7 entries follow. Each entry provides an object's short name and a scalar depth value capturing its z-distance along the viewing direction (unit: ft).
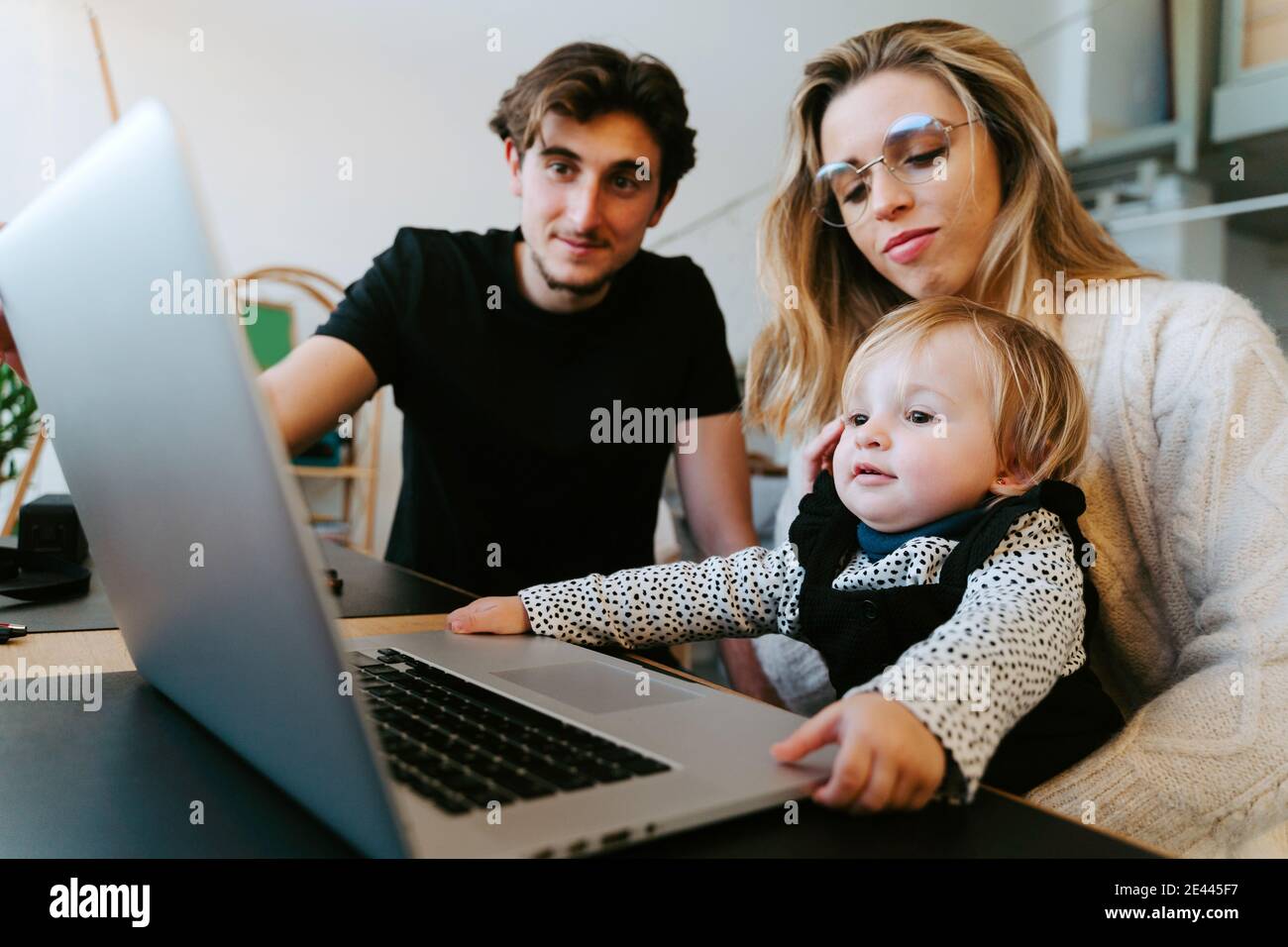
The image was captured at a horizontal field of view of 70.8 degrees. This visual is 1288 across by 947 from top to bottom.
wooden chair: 10.30
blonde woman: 2.19
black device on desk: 3.09
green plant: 7.29
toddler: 2.10
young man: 4.62
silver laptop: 1.11
